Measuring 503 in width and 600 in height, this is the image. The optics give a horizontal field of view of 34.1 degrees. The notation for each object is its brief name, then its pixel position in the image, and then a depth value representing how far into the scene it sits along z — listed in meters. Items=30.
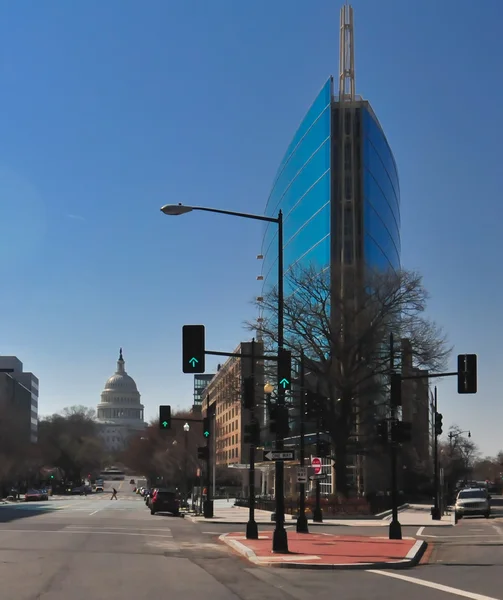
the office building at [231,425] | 60.34
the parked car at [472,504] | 48.53
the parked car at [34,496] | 94.56
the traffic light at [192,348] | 22.08
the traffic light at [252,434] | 25.69
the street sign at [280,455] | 22.81
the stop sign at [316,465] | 33.94
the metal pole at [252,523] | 27.68
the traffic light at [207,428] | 45.30
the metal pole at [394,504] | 27.38
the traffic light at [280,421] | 22.53
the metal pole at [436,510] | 45.84
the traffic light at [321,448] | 38.03
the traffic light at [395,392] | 27.59
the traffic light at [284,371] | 23.00
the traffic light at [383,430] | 28.47
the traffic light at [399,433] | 27.28
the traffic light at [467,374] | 25.95
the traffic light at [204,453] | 46.17
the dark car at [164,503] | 53.50
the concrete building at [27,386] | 169.88
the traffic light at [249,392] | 25.25
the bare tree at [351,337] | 52.31
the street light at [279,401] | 22.30
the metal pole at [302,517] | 31.34
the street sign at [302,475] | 29.03
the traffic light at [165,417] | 41.19
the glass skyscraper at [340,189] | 91.38
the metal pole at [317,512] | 40.88
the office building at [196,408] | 152.71
